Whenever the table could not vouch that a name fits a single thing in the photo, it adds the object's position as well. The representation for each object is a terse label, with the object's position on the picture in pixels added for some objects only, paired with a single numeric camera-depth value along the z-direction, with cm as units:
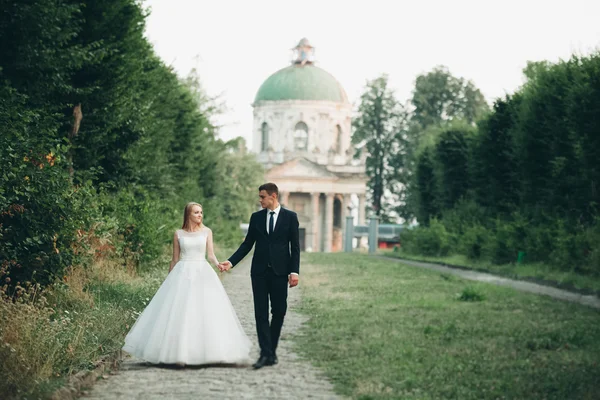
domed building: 10994
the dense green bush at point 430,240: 4513
